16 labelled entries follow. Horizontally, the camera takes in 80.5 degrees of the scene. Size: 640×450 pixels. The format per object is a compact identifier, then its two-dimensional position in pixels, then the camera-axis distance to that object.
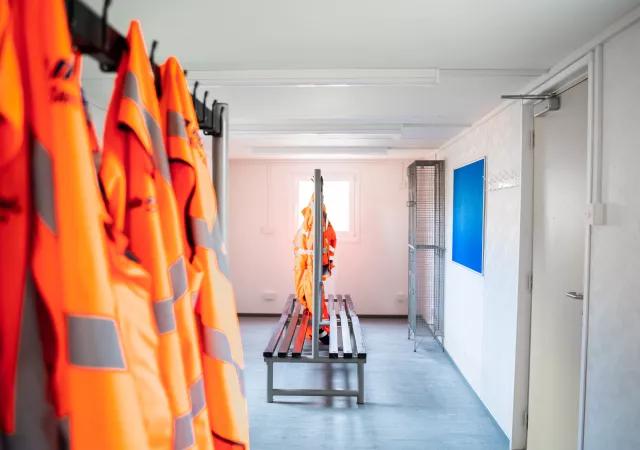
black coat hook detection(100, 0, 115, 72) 0.61
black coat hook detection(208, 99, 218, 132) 1.09
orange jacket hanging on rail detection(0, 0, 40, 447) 0.49
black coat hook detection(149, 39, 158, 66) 0.78
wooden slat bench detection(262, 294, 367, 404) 3.11
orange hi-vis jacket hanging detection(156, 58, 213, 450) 0.70
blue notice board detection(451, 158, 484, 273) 3.19
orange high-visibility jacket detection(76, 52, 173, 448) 0.58
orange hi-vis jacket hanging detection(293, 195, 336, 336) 4.06
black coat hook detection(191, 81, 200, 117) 0.95
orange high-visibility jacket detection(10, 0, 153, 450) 0.49
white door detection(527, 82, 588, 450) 1.94
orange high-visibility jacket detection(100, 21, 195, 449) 0.64
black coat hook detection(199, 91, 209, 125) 1.02
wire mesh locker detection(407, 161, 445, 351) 4.49
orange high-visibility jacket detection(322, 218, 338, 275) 4.07
